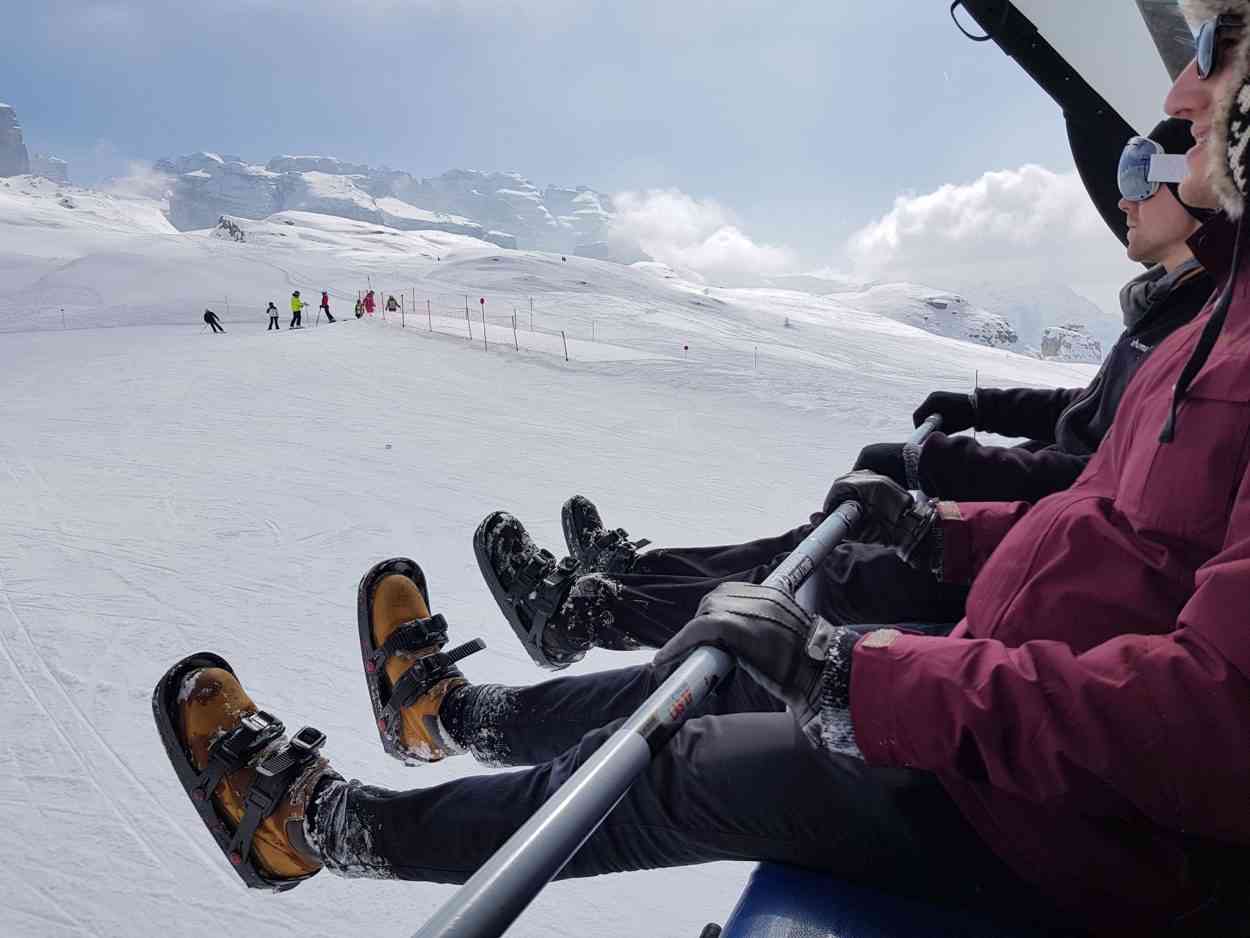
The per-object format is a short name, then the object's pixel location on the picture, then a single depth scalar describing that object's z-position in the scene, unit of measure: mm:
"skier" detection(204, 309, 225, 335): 18422
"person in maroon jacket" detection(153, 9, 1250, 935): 984
